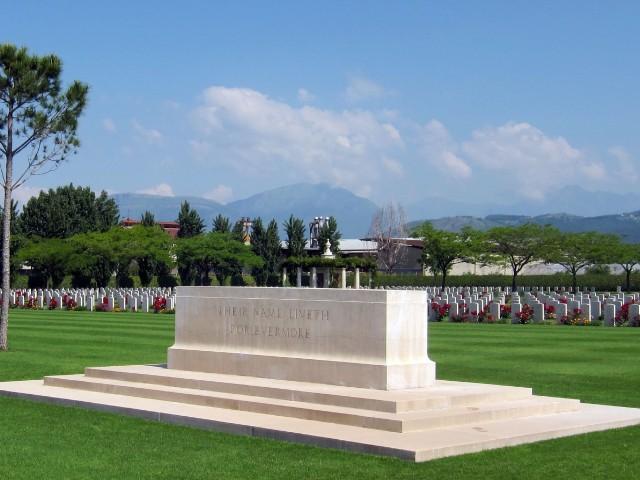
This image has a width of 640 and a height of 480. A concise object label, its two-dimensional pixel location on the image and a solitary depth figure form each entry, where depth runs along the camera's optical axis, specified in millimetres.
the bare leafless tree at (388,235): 94312
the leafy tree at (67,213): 77438
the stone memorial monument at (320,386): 10750
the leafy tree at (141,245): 65938
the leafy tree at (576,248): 64125
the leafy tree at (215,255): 68375
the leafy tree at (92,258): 66125
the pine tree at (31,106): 22297
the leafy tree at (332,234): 67575
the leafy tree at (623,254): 67125
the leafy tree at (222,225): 79188
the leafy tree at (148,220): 78106
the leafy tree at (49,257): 66375
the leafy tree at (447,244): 65562
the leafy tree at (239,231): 76119
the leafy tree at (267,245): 78806
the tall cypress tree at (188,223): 79500
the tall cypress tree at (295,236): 79438
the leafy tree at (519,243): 64000
